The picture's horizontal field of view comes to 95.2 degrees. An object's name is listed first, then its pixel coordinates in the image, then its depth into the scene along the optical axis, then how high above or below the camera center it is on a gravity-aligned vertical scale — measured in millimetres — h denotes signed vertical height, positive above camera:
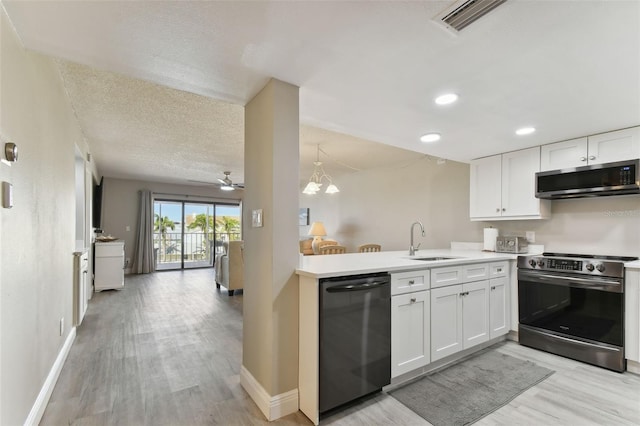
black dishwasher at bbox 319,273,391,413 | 1826 -820
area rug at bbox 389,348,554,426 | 1941 -1331
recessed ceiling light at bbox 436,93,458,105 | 2178 +883
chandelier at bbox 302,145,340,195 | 4812 +455
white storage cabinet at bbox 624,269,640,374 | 2441 -888
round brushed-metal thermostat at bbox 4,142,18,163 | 1344 +288
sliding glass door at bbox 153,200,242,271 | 8375 -542
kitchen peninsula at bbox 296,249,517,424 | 1836 -773
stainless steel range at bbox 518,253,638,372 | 2537 -874
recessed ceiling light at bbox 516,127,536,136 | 2811 +823
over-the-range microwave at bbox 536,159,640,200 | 2645 +331
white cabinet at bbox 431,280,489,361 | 2428 -929
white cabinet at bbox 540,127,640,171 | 2715 +648
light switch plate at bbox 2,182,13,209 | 1328 +83
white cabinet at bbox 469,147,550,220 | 3328 +326
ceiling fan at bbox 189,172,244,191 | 6520 +681
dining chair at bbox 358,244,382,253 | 4797 -574
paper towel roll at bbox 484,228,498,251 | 3711 -302
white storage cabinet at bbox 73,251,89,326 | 3229 -835
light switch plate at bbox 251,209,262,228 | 2070 -33
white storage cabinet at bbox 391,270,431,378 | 2154 -826
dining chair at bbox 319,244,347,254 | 4418 -555
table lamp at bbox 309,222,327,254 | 6820 -409
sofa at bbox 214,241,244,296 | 5133 -930
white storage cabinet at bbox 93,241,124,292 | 5414 -992
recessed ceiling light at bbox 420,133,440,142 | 3068 +826
